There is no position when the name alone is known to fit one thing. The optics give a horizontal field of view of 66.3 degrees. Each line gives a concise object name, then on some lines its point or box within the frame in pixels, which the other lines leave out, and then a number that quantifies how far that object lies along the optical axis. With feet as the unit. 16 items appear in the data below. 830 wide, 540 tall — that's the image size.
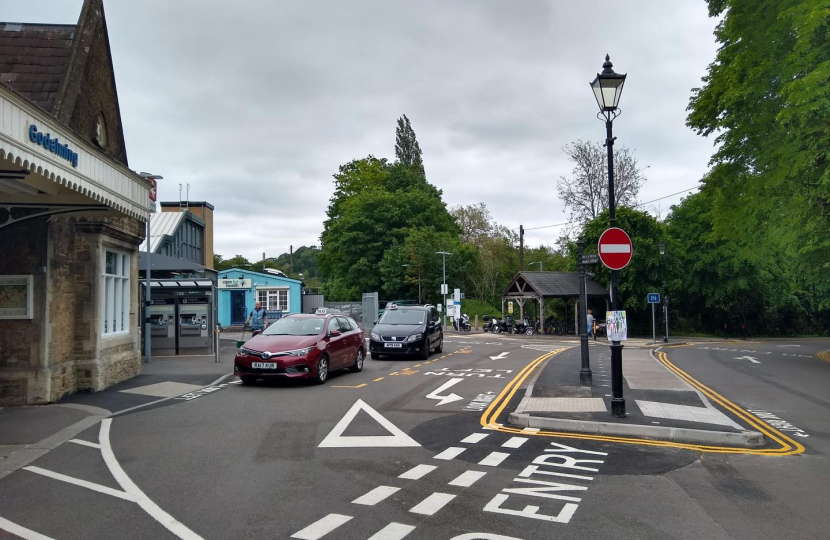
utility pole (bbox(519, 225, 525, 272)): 160.83
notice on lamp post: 32.40
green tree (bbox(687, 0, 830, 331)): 53.16
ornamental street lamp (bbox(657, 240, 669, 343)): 114.63
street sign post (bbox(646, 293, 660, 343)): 112.27
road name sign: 47.02
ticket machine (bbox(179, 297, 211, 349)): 71.26
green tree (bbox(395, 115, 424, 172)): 259.39
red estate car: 42.80
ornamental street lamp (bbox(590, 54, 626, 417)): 31.89
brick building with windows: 32.45
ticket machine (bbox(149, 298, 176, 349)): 70.64
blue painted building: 150.00
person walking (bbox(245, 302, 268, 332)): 86.20
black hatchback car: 64.08
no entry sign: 32.73
